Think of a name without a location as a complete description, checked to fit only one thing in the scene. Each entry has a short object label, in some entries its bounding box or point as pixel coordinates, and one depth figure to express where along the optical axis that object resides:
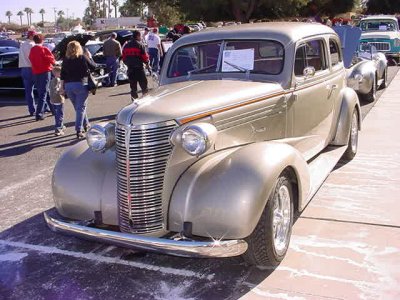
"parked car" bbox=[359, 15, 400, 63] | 18.70
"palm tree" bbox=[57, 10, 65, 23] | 150.12
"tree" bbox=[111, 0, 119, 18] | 106.81
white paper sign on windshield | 4.88
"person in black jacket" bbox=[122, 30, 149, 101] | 10.13
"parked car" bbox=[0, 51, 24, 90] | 14.02
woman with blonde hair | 8.20
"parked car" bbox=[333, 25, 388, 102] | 10.27
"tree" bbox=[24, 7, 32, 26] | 143.38
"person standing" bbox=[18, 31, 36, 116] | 10.83
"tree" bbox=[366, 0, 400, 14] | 53.31
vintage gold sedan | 3.45
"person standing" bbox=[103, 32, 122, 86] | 14.61
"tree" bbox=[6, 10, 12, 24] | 144.00
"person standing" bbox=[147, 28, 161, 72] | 16.31
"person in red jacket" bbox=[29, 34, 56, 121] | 9.87
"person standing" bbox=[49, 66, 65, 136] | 8.63
